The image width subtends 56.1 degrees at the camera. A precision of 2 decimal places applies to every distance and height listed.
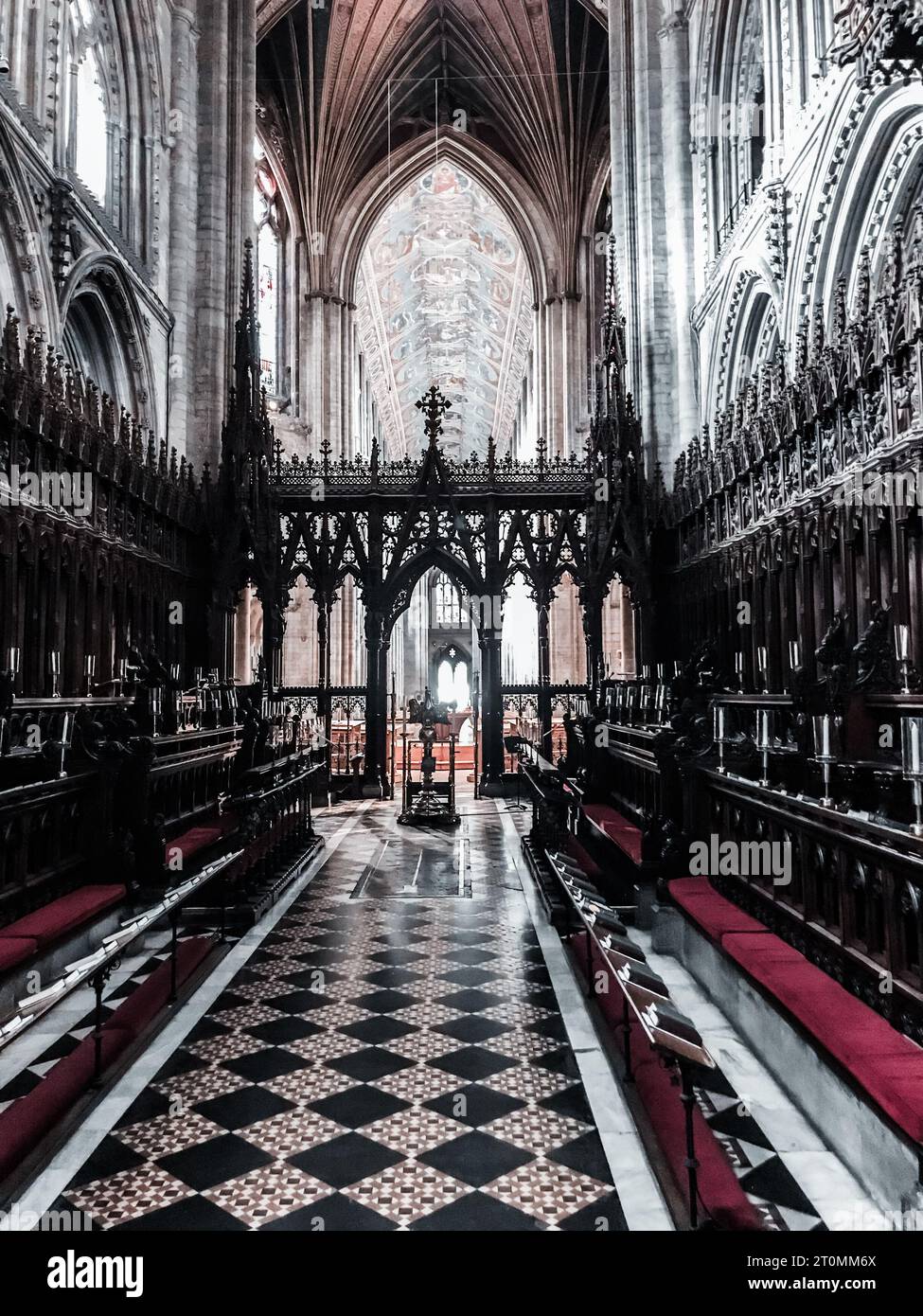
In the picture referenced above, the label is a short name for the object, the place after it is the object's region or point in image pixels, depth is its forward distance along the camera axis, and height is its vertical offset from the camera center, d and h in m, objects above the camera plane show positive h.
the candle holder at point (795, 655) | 8.60 +0.27
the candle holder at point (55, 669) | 8.88 +0.23
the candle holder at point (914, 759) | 2.92 -0.27
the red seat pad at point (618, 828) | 6.29 -1.22
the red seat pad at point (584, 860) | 6.74 -1.42
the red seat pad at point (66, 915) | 4.24 -1.19
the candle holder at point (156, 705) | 6.91 -0.13
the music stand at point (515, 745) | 13.25 -0.96
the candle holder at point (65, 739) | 5.30 -0.30
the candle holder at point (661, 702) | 8.25 -0.19
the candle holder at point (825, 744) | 3.87 -0.28
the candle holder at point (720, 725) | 5.41 -0.27
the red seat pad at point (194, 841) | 6.36 -1.20
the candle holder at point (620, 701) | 10.02 -0.21
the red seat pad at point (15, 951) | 3.78 -1.17
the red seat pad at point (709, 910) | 4.29 -1.23
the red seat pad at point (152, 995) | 3.96 -1.52
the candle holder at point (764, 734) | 4.70 -0.28
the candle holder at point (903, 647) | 6.66 +0.27
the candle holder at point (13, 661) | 7.83 +0.29
